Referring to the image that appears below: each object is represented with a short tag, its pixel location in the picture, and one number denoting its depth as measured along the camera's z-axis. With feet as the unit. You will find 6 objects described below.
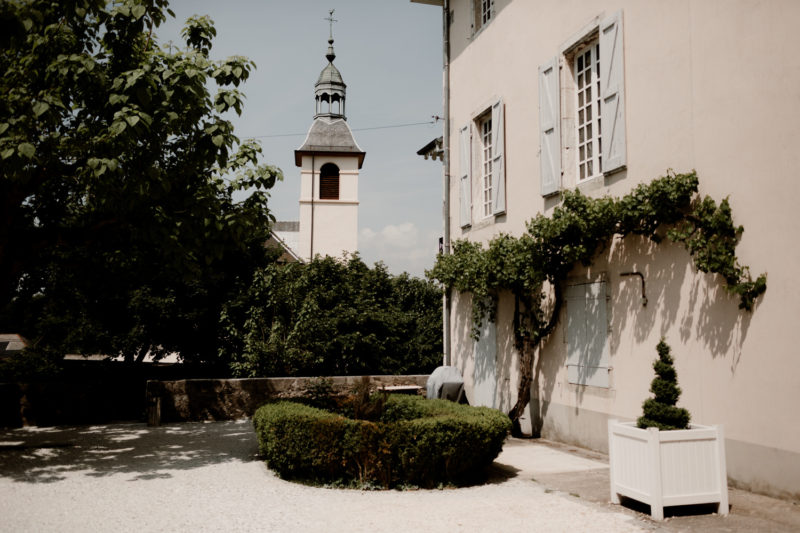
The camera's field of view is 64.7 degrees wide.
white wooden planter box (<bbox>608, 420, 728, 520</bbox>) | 18.13
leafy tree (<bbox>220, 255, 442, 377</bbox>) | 46.14
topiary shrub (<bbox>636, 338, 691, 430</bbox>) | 18.66
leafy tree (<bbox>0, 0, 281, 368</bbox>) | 23.85
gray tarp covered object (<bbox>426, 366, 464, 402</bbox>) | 36.99
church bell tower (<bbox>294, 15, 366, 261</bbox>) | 112.68
